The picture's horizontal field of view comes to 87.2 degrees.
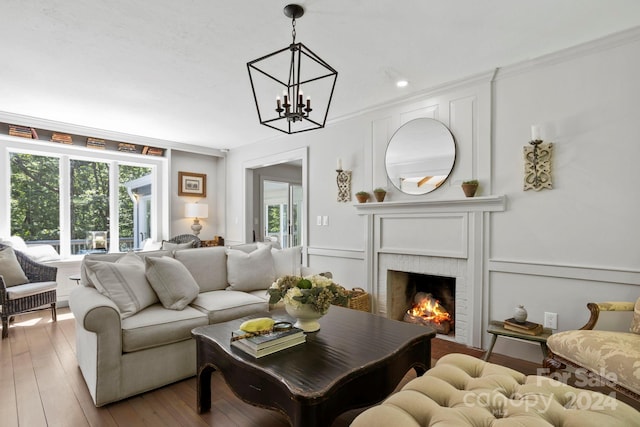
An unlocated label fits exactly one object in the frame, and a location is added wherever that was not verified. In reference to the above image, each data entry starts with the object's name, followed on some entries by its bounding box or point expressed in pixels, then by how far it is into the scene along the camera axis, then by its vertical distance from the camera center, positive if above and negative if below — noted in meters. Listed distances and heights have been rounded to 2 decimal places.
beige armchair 1.65 -0.73
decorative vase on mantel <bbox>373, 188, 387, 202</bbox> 3.55 +0.20
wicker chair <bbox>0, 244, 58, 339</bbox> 3.24 -0.83
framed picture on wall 5.61 +0.46
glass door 6.72 -0.04
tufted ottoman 1.12 -0.70
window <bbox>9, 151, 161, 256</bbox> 4.34 +0.13
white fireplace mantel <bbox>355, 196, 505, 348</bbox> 2.92 -0.34
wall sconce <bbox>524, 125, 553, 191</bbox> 2.58 +0.39
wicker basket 3.41 -0.92
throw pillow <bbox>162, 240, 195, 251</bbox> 3.28 -0.36
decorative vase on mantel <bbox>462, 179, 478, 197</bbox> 2.89 +0.22
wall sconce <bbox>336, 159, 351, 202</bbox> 3.96 +0.33
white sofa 2.06 -0.75
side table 2.32 -0.87
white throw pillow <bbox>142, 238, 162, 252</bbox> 5.19 -0.53
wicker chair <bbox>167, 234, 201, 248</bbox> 4.84 -0.41
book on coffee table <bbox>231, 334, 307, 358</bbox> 1.64 -0.69
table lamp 5.44 -0.02
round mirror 3.17 +0.55
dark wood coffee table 1.37 -0.72
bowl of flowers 1.88 -0.49
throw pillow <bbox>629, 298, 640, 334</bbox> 1.95 -0.64
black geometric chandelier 1.97 +1.19
